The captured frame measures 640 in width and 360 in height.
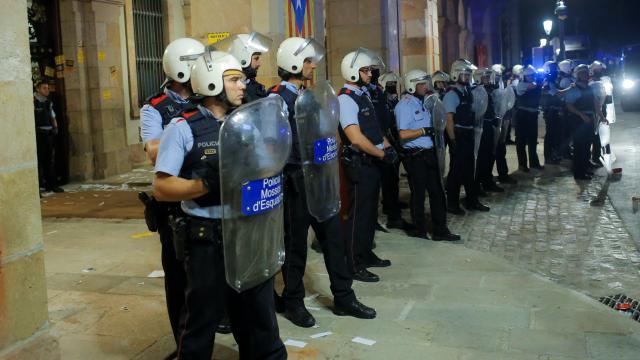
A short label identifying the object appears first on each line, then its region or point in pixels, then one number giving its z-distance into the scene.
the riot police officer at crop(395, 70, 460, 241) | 7.39
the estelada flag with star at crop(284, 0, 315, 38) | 7.53
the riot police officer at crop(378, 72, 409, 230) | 8.41
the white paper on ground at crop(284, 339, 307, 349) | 4.58
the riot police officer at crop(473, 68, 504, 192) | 10.45
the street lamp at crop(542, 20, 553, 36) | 28.80
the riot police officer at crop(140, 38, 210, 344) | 4.75
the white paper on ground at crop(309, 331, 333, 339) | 4.73
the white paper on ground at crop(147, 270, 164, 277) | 6.23
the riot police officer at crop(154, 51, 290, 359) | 3.28
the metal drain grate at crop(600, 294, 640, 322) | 5.44
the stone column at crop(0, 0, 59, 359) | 3.41
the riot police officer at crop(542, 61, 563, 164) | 13.82
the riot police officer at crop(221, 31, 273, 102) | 5.21
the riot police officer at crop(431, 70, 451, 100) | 9.85
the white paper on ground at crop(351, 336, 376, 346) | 4.58
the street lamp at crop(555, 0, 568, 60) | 23.73
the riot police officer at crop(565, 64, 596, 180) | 11.73
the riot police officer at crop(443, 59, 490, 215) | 9.20
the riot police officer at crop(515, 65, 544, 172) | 12.77
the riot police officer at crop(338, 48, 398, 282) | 5.77
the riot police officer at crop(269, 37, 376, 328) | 4.81
